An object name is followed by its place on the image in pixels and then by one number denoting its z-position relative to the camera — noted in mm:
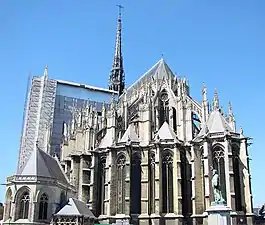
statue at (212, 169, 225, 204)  18484
